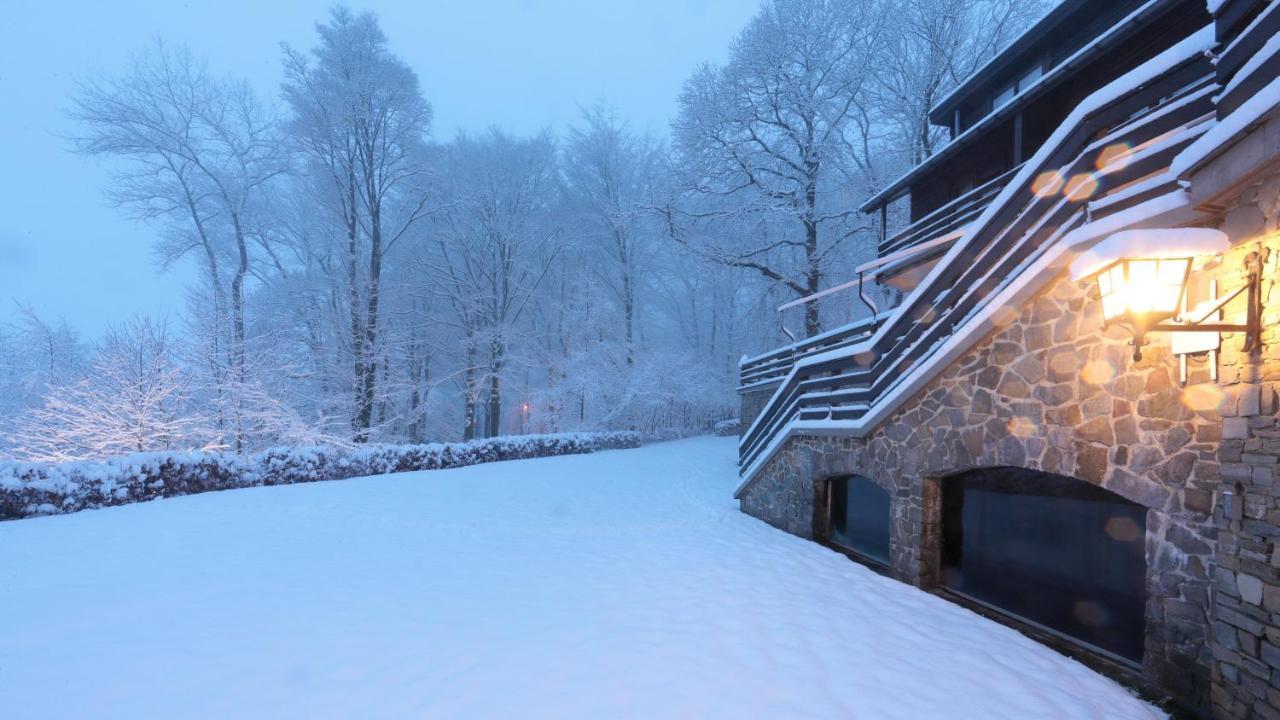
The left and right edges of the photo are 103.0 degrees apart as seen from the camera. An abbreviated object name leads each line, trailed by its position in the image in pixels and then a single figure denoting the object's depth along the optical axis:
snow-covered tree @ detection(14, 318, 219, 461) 10.90
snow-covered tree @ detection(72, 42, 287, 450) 16.03
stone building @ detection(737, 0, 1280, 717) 2.85
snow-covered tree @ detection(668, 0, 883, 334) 15.59
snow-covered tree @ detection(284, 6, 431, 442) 16.55
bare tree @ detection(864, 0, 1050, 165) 15.05
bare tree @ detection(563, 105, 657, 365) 25.39
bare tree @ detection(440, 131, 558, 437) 21.30
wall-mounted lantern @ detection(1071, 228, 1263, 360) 2.88
